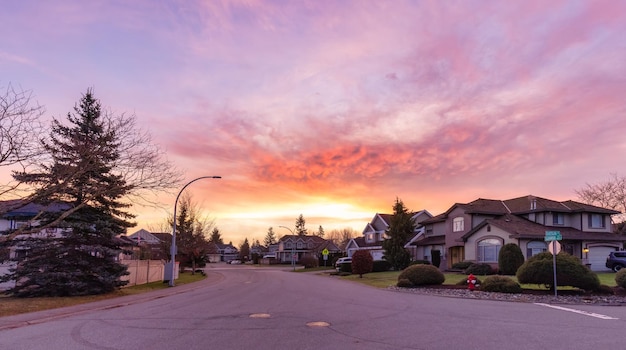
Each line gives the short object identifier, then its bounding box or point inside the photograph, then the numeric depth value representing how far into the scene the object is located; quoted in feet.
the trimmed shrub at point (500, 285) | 74.23
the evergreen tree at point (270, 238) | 609.50
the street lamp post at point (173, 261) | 103.50
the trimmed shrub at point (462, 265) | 133.74
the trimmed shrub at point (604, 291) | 71.20
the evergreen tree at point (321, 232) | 643.45
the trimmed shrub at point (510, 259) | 113.80
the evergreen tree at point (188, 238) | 171.42
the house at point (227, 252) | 536.42
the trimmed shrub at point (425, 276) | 91.30
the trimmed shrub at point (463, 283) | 88.48
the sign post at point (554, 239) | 67.41
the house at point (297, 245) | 388.08
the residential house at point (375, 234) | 221.05
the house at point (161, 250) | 167.43
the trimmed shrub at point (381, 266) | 170.40
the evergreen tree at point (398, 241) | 167.22
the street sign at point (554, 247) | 69.26
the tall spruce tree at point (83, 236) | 66.95
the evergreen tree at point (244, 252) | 480.81
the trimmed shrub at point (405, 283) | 91.76
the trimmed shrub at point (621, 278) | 71.56
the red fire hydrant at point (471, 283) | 79.77
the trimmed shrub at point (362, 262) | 148.36
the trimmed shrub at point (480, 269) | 120.67
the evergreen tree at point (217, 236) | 521.37
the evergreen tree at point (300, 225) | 573.74
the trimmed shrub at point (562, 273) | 71.20
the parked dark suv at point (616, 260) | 121.39
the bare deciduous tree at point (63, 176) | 52.44
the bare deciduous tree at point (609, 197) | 206.98
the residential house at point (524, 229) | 128.16
